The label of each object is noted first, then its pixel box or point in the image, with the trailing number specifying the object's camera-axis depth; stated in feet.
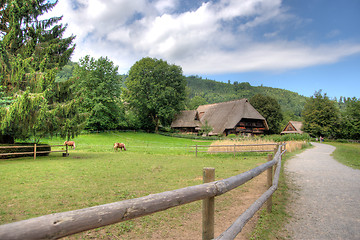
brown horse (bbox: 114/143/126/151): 72.64
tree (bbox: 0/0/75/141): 43.47
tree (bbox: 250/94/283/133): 174.09
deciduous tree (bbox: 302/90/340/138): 161.58
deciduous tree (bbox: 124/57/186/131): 152.05
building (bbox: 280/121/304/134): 186.18
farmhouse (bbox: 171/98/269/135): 139.95
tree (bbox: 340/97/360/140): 147.95
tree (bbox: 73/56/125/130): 123.13
